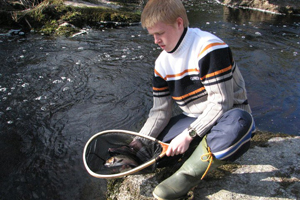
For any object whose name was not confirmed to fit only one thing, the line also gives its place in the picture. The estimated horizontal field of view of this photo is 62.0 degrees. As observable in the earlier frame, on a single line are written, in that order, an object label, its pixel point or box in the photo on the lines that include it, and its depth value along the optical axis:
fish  2.15
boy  1.87
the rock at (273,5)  11.92
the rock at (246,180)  2.03
